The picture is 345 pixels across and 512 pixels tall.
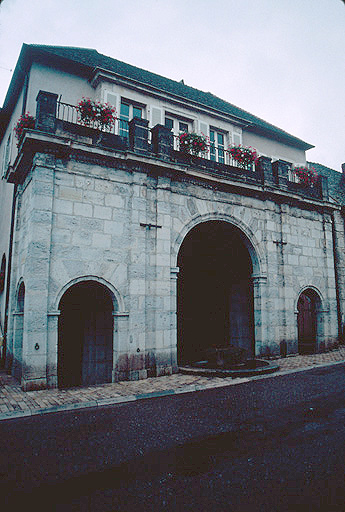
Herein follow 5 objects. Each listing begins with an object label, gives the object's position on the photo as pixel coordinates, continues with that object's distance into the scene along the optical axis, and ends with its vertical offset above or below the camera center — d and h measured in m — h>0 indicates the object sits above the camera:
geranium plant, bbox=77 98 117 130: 9.11 +5.37
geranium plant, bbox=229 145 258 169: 11.88 +5.40
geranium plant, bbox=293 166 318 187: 13.59 +5.35
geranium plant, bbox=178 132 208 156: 10.58 +5.22
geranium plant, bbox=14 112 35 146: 8.62 +4.80
